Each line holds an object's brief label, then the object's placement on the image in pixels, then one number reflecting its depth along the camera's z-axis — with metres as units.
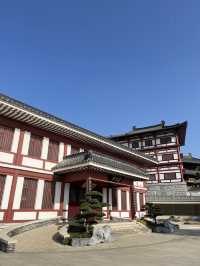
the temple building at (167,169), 35.03
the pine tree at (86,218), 11.60
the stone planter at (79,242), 10.09
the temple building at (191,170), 47.37
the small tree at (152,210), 20.12
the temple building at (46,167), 14.21
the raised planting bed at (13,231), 8.29
